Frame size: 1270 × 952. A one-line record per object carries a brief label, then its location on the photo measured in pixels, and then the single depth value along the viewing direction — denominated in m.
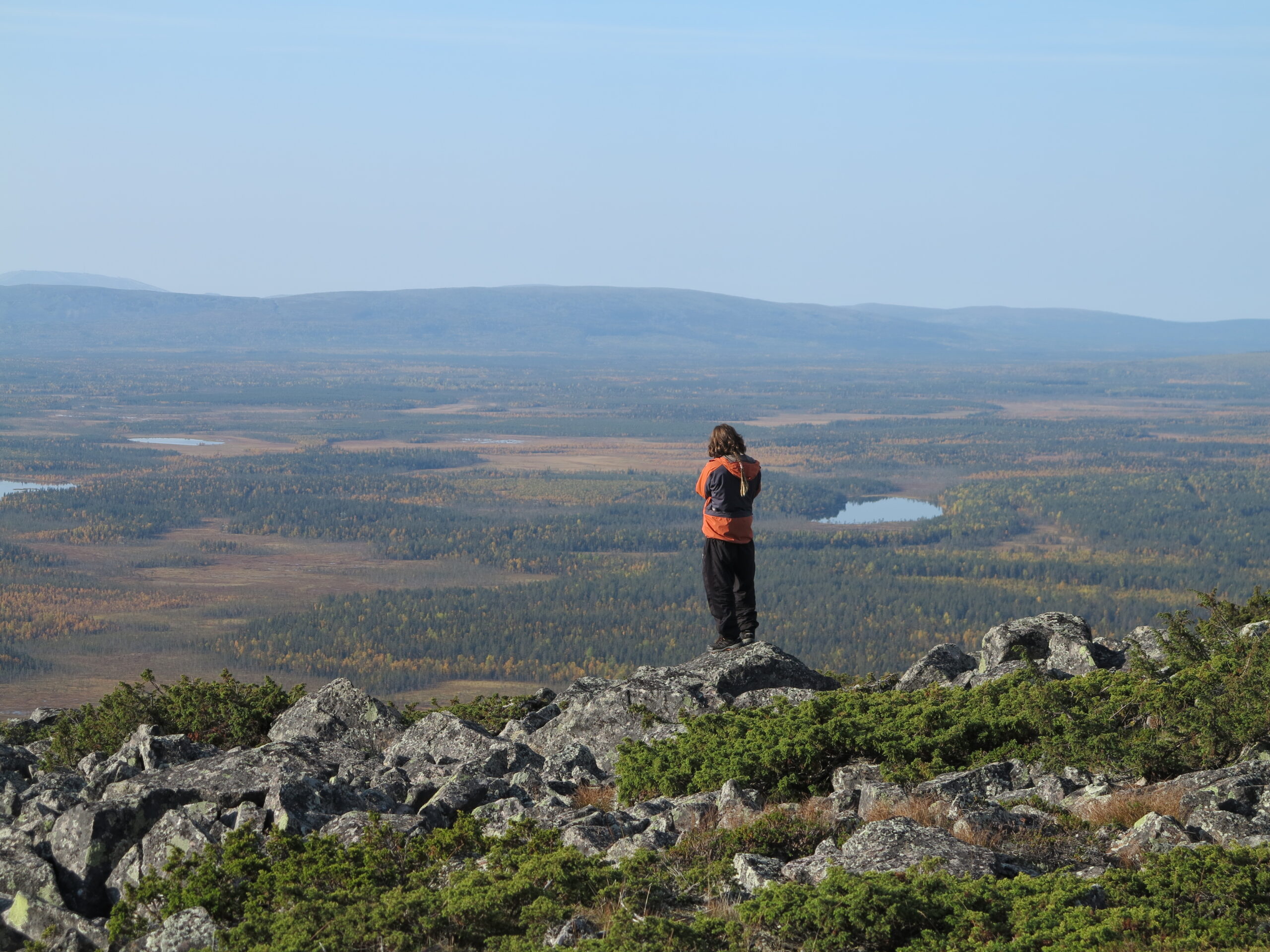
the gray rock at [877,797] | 19.12
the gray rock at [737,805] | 19.25
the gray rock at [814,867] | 16.33
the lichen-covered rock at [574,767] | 24.50
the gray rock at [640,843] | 17.62
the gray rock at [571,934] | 14.82
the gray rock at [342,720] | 29.58
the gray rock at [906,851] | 16.30
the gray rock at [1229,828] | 16.72
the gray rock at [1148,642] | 28.25
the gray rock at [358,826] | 18.62
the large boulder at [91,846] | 17.86
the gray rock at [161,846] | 17.84
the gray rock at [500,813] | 19.75
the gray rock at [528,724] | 29.84
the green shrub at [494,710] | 32.28
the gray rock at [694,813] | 19.52
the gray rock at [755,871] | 16.27
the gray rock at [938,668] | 31.61
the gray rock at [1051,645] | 30.23
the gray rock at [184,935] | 15.08
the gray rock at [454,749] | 24.91
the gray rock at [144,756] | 24.22
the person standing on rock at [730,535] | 29.14
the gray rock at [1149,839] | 16.62
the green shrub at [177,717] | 29.69
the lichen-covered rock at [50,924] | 16.16
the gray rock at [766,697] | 27.33
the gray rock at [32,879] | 17.42
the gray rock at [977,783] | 19.58
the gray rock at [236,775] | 20.55
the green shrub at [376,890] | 14.95
